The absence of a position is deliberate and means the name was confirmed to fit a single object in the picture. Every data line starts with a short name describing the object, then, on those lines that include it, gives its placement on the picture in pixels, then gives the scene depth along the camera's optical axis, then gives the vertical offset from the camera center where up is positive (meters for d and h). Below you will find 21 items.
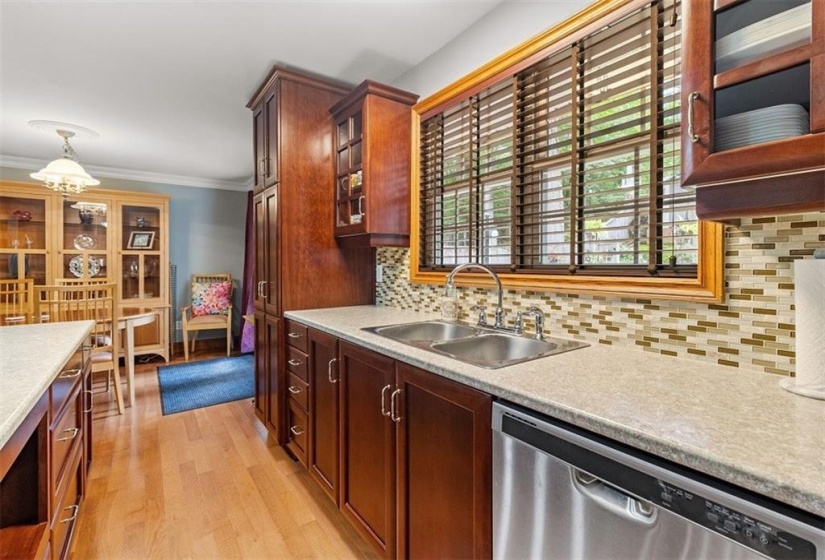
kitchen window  1.24 +0.44
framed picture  4.53 +0.46
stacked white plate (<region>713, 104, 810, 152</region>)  0.78 +0.33
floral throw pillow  4.91 -0.27
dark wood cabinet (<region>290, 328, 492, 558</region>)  1.04 -0.60
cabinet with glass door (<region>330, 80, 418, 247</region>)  2.18 +0.68
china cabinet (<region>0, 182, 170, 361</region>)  4.02 +0.40
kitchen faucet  1.65 -0.07
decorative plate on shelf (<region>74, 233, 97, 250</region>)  4.28 +0.40
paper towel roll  0.83 -0.11
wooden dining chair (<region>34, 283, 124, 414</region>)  2.81 -0.32
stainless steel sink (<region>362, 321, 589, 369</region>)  1.43 -0.27
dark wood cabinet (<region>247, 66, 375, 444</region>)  2.31 +0.43
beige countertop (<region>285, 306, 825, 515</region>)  0.58 -0.28
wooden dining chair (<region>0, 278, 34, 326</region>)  3.08 -0.28
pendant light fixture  2.91 +0.79
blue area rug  3.25 -1.03
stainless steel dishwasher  0.57 -0.41
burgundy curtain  5.18 +0.07
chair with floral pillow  4.70 -0.34
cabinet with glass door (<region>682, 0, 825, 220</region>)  0.76 +0.38
